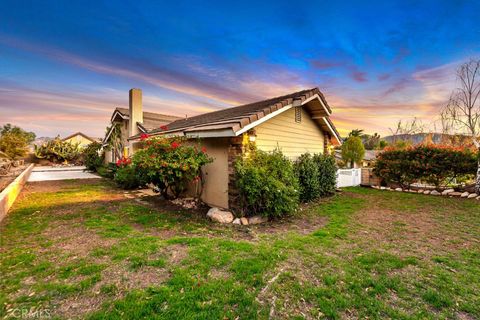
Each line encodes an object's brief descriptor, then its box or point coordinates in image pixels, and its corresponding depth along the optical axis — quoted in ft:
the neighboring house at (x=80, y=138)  127.71
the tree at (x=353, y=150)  73.61
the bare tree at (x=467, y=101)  38.63
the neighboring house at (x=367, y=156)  107.71
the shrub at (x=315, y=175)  29.22
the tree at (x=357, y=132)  125.88
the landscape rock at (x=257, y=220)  21.09
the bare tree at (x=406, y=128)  63.10
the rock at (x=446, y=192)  35.81
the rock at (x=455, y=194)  34.45
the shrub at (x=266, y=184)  20.53
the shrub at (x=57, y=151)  93.15
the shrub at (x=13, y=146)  83.10
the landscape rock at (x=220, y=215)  21.01
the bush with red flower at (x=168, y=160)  22.34
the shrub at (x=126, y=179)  35.94
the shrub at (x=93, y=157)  65.10
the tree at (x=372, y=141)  145.38
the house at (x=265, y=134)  22.04
